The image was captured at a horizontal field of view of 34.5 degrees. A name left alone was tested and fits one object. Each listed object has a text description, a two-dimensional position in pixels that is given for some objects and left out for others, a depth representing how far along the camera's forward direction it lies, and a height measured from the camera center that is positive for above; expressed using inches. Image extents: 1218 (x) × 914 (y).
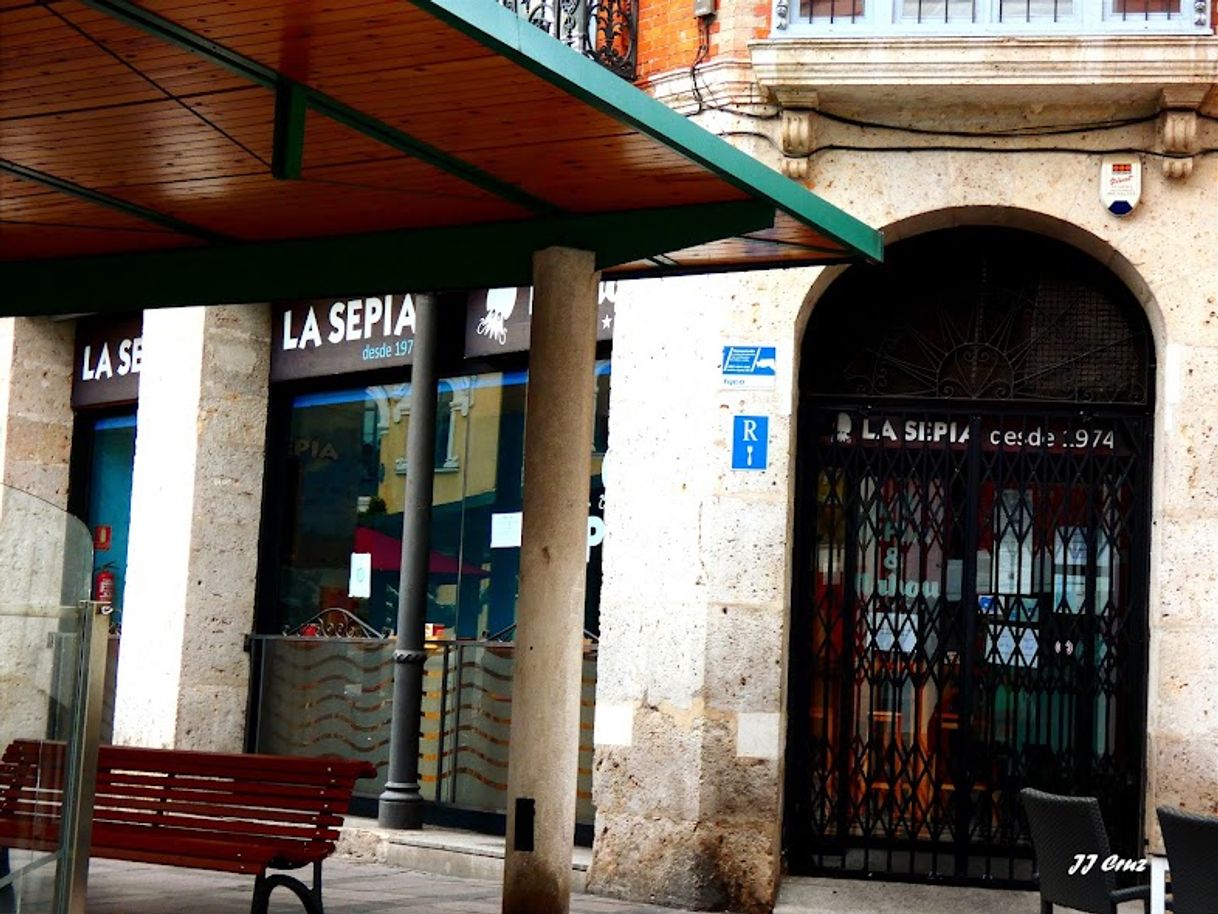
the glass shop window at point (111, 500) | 697.6 +51.7
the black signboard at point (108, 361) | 679.7 +99.3
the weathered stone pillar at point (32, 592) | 249.3 +6.4
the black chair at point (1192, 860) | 312.5 -26.1
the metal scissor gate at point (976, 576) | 452.4 +25.6
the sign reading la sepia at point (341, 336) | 564.1 +94.2
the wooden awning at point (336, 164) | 268.8 +83.3
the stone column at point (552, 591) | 346.9 +13.4
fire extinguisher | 696.4 +21.2
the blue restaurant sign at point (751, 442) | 446.6 +52.8
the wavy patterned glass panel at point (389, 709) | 517.3 -14.4
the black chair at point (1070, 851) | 331.0 -27.5
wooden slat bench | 364.2 -31.7
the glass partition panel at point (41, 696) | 253.8 -7.4
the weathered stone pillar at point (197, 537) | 588.4 +33.8
